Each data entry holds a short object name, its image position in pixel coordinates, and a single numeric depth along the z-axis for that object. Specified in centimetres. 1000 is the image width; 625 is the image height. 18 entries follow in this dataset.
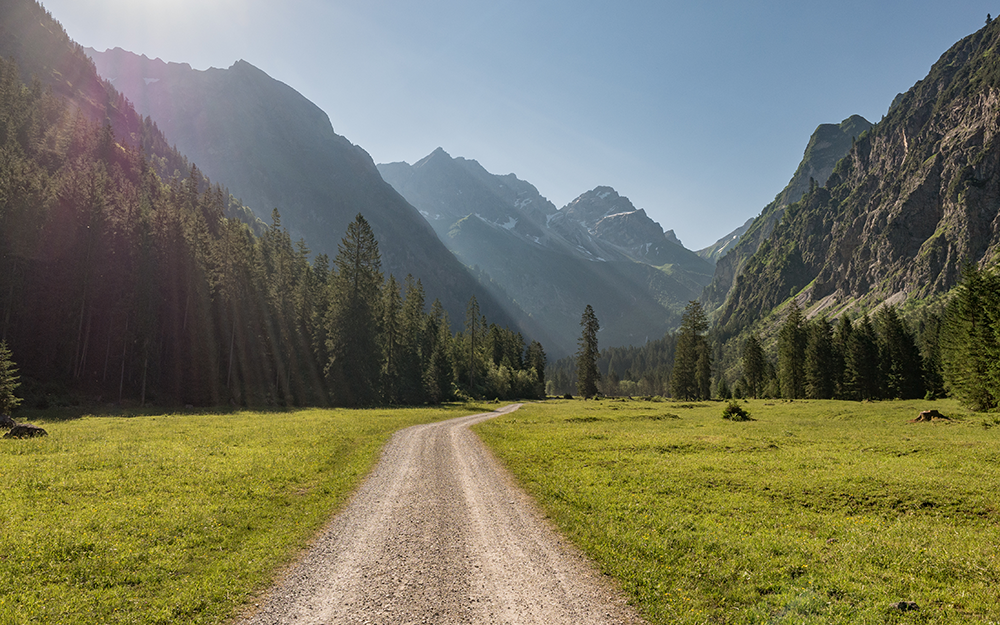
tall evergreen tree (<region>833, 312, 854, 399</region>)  8656
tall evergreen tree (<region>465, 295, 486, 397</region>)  11475
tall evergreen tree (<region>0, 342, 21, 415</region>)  3488
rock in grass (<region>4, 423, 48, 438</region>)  2673
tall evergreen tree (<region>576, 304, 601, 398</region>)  11638
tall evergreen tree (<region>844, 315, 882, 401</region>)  8206
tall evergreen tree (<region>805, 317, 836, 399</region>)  8706
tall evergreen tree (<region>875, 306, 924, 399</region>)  7881
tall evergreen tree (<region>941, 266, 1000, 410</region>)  4591
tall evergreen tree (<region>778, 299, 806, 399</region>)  9125
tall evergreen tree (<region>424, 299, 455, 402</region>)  8638
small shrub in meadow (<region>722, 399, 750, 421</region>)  5059
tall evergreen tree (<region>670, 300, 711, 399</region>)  10031
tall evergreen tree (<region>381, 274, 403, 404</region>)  7806
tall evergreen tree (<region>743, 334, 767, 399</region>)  10906
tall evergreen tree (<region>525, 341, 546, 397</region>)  13881
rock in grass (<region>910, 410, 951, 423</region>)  4050
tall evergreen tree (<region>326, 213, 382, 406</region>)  7112
